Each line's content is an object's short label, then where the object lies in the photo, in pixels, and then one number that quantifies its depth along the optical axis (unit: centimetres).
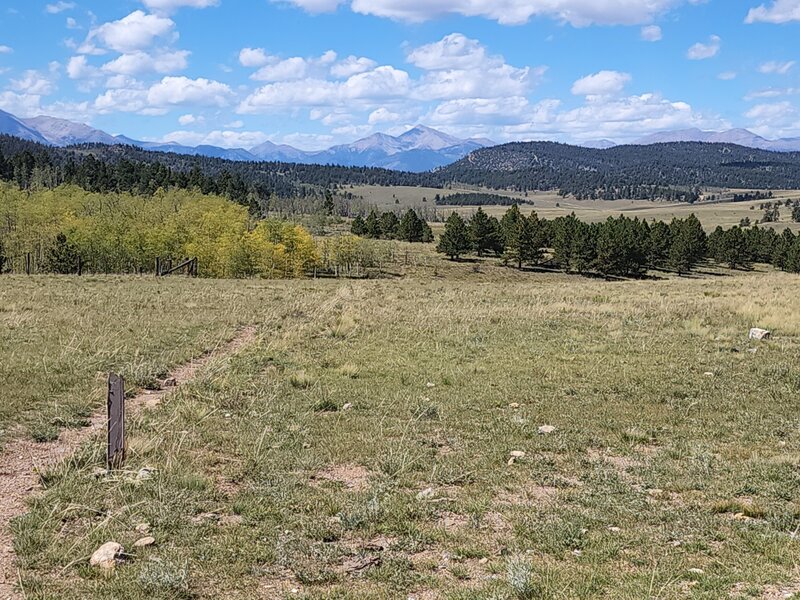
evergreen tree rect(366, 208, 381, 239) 13888
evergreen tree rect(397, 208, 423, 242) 13688
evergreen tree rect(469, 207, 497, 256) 11141
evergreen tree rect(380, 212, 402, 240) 14039
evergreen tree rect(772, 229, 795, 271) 10806
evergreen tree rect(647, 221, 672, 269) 10462
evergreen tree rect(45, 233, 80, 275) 7388
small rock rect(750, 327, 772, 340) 2005
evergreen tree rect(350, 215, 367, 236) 14125
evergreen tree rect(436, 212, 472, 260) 10706
